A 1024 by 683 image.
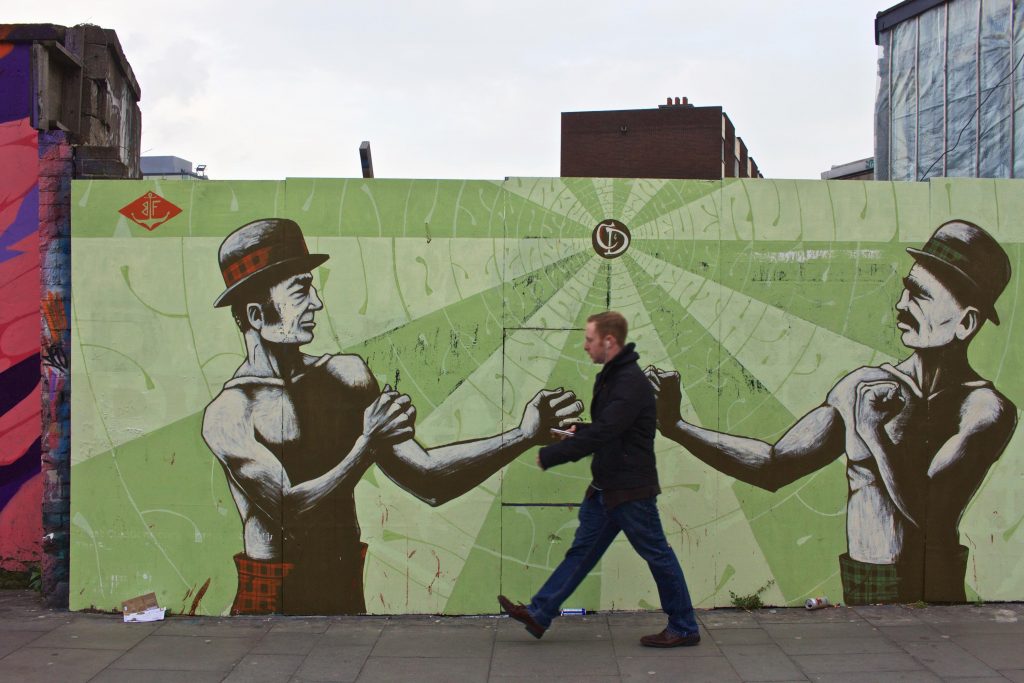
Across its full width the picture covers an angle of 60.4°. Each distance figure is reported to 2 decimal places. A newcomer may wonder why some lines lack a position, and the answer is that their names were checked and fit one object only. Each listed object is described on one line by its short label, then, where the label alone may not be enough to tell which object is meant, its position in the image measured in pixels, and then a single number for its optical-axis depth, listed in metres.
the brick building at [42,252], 5.71
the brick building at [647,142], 59.66
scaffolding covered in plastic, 8.66
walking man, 4.80
